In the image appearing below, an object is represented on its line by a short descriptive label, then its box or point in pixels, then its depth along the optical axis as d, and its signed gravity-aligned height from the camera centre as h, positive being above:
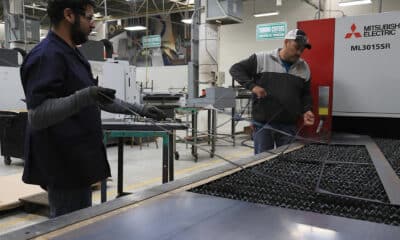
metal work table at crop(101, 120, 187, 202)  2.41 -0.34
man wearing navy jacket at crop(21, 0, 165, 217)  1.14 -0.14
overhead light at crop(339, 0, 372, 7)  7.80 +1.71
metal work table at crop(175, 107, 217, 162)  4.79 -0.54
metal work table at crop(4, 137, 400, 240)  0.76 -0.32
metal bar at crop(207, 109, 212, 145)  5.54 -0.57
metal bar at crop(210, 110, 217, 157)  5.30 -0.58
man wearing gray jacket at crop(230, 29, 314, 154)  2.25 -0.05
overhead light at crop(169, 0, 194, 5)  10.32 +2.31
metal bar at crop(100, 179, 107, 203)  2.54 -0.75
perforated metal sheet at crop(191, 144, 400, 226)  0.95 -0.33
